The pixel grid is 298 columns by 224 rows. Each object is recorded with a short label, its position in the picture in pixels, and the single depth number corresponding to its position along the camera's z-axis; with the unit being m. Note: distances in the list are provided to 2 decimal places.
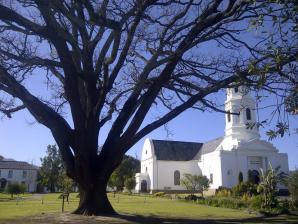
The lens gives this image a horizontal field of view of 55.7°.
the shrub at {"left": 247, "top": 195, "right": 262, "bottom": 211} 18.55
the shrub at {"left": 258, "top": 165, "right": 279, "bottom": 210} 18.37
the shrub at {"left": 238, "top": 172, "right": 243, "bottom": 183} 42.51
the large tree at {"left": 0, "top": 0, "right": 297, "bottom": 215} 10.38
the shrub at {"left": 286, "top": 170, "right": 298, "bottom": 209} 18.43
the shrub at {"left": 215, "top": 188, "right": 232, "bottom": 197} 31.93
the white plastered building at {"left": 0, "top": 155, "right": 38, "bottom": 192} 66.65
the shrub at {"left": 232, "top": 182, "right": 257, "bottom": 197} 30.33
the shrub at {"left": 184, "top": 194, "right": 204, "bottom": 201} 27.11
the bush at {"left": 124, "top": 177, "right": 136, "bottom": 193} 43.39
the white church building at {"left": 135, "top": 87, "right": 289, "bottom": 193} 45.10
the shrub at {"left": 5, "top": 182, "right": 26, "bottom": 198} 39.92
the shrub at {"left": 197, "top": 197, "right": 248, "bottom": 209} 19.59
